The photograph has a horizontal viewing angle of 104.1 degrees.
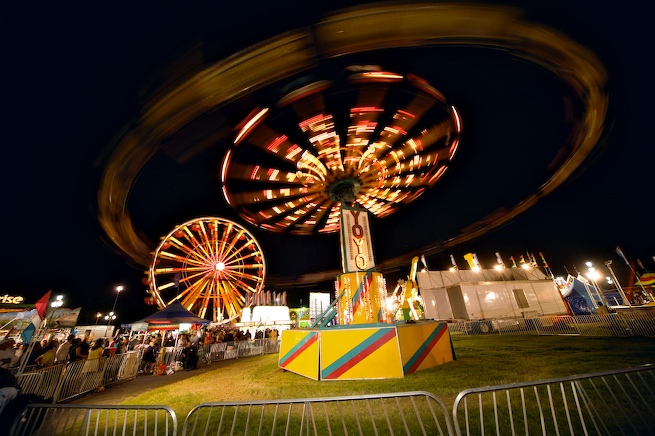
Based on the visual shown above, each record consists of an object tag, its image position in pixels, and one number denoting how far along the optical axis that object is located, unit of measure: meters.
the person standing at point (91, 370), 7.69
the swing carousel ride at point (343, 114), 7.04
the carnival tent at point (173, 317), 12.56
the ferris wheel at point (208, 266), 20.64
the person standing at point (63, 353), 8.30
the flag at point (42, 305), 7.46
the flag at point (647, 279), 22.66
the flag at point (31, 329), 6.77
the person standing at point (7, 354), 6.55
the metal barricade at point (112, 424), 4.12
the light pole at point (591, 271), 20.44
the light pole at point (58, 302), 24.08
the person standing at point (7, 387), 3.38
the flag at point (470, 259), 22.39
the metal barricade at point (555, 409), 2.91
